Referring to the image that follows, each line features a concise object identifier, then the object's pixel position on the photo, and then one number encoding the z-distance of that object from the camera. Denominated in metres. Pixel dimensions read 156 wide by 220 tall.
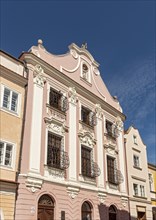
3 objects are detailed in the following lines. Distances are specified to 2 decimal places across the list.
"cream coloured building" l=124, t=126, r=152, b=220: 24.36
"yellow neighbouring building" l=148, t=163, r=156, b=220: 27.94
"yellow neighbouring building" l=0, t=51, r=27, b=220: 13.75
